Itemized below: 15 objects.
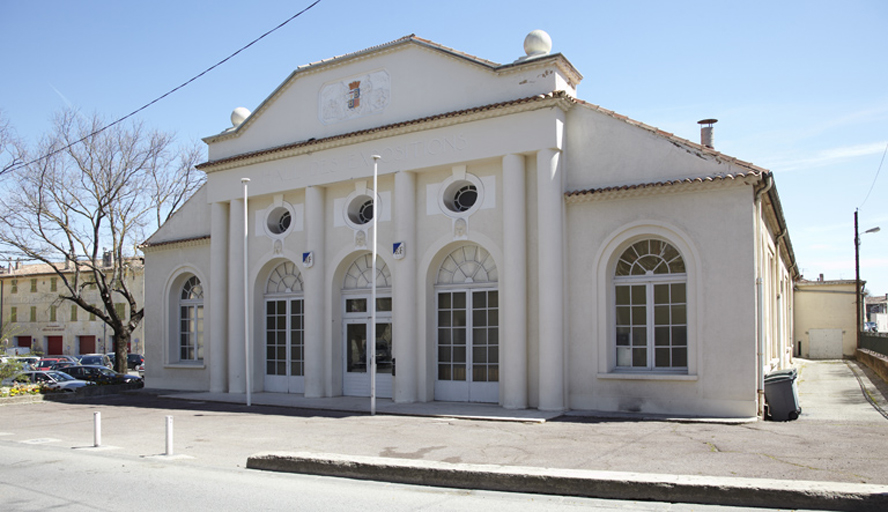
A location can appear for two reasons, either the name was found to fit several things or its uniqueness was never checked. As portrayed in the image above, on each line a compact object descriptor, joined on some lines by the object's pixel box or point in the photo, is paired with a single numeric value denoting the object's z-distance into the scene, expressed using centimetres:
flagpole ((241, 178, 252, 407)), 1702
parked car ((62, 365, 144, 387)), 2636
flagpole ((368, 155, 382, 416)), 1474
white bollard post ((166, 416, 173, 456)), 1052
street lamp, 3638
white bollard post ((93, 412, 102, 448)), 1143
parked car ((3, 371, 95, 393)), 2508
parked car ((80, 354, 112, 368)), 4075
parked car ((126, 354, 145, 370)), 4400
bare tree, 2747
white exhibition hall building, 1338
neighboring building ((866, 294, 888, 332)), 8231
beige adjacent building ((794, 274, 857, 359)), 3919
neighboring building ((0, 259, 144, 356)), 5453
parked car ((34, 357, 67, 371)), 3594
